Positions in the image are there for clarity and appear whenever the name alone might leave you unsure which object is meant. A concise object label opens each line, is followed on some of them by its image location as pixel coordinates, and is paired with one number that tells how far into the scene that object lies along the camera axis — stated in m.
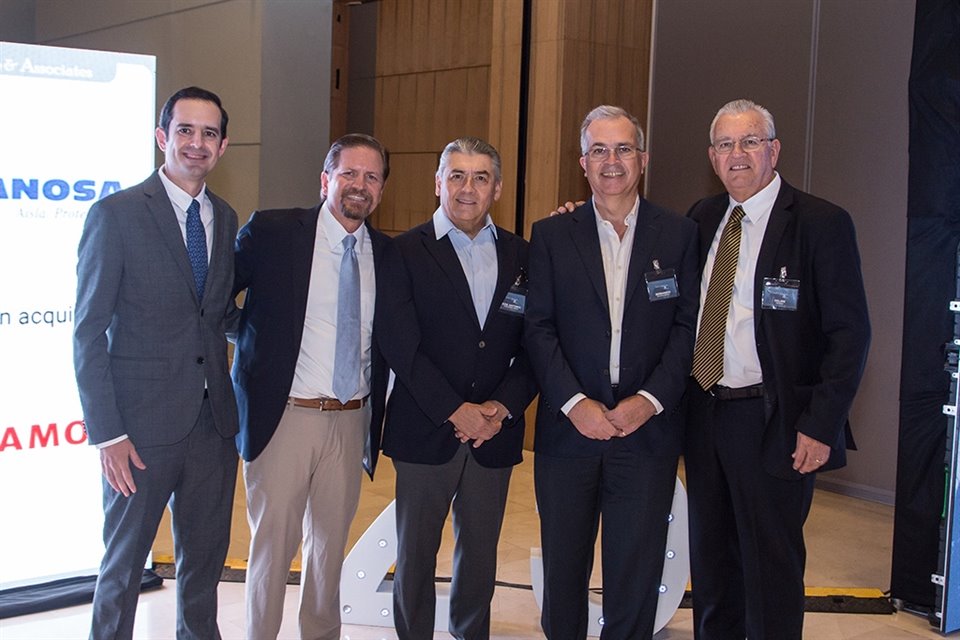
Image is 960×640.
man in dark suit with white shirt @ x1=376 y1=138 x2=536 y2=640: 3.12
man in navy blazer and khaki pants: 3.06
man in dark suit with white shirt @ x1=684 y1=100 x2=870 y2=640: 2.97
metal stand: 3.93
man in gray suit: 2.76
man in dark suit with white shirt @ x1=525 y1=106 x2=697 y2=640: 3.01
